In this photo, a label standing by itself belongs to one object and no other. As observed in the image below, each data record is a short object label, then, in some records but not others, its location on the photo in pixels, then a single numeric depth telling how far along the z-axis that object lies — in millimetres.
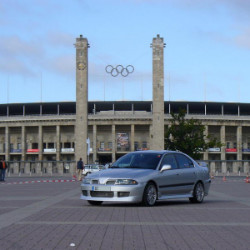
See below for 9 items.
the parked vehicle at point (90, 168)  64044
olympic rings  84181
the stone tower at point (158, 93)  84250
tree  76250
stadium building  113875
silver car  16253
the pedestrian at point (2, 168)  44812
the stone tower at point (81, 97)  84312
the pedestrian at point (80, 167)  46469
